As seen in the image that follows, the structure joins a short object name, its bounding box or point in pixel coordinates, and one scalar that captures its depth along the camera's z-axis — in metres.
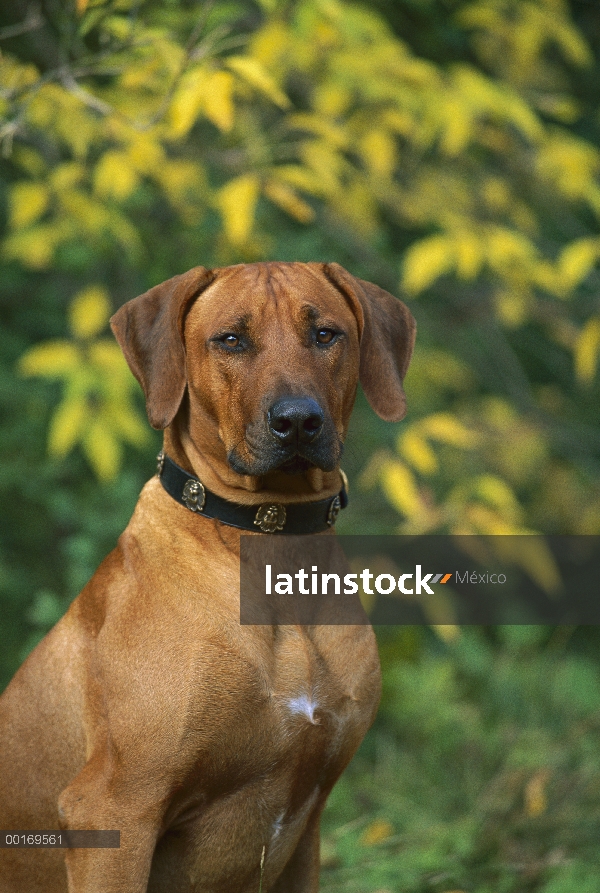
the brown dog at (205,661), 4.53
